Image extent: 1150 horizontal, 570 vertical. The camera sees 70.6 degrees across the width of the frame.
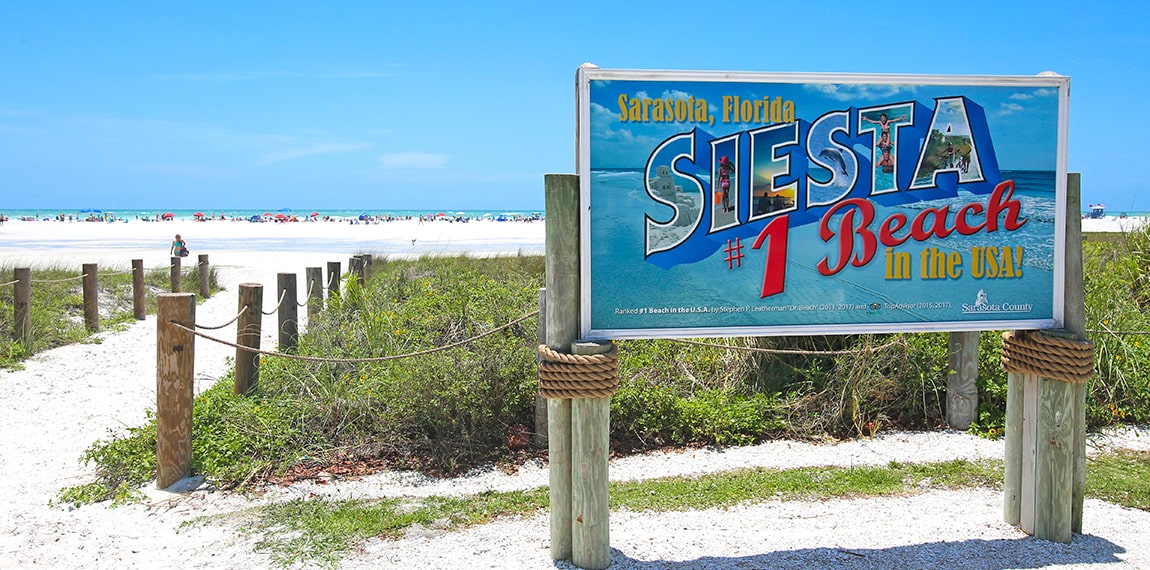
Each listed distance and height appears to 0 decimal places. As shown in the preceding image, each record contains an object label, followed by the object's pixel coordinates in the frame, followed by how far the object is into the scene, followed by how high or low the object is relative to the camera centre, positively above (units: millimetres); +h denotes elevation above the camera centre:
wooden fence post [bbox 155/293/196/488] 5242 -918
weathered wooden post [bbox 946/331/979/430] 6363 -1013
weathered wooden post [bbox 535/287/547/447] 5973 -1267
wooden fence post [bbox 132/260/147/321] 12766 -725
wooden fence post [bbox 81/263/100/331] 11312 -774
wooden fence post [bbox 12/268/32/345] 9852 -717
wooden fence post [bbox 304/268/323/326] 10375 -583
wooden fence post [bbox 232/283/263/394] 6648 -720
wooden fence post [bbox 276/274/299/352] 8142 -679
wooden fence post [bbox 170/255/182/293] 14715 -460
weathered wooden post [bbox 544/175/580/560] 3758 -284
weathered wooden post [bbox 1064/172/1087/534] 4070 -256
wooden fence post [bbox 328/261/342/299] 11873 -419
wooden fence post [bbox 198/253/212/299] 15977 -556
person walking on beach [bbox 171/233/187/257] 15858 +5
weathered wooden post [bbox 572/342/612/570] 3811 -1092
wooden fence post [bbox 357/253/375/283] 13152 -284
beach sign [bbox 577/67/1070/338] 3682 +229
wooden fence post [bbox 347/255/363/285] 12484 -274
